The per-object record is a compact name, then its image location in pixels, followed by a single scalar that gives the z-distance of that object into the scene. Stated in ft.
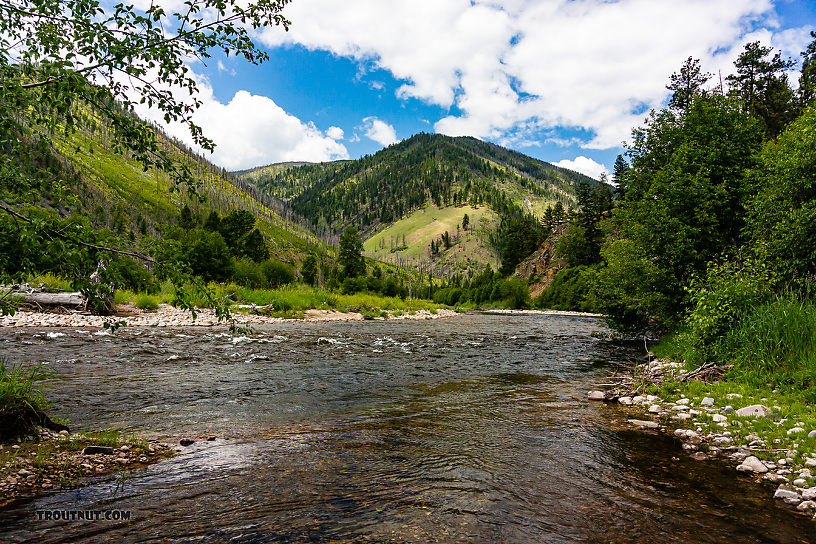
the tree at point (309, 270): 286.13
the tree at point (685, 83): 152.15
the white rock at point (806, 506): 17.25
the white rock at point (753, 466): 20.92
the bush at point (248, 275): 162.61
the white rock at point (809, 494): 17.83
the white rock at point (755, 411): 26.35
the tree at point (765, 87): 126.00
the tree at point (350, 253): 267.59
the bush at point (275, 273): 198.18
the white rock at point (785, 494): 18.10
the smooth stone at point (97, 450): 19.75
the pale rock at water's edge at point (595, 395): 36.40
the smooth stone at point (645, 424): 28.78
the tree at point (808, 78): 123.55
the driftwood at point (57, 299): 74.74
